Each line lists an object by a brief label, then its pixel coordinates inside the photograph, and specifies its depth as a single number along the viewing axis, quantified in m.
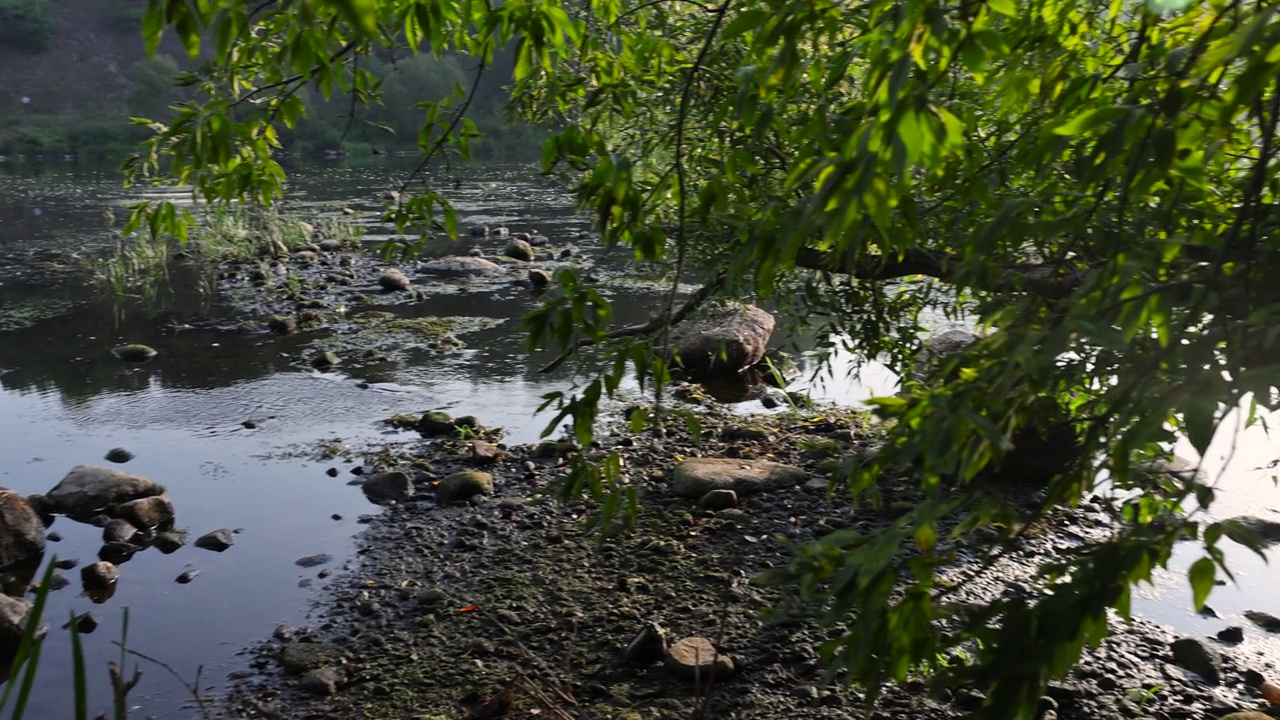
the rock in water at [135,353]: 9.52
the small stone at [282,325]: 10.42
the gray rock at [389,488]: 6.12
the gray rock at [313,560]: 5.36
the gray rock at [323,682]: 4.07
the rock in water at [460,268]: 13.73
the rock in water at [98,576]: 5.12
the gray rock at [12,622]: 4.49
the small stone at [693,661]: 4.01
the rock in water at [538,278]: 12.73
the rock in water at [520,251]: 14.63
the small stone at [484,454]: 6.67
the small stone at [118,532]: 5.57
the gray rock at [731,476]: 5.98
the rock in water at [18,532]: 5.39
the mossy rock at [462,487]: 6.03
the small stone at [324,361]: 9.12
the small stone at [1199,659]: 4.17
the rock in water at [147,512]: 5.74
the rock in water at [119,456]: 6.91
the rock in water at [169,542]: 5.55
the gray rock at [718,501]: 5.80
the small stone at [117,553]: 5.41
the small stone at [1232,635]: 4.51
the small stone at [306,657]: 4.27
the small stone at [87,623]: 4.71
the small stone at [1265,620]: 4.66
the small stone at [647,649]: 4.17
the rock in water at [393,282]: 12.48
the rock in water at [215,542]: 5.59
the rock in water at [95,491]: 5.91
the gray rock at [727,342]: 8.68
